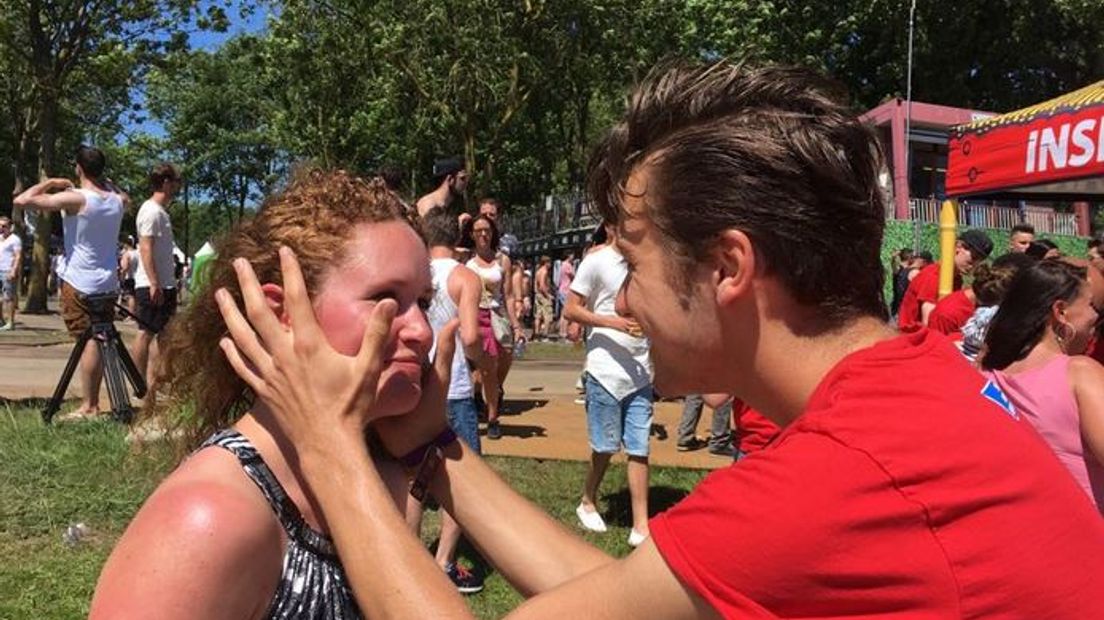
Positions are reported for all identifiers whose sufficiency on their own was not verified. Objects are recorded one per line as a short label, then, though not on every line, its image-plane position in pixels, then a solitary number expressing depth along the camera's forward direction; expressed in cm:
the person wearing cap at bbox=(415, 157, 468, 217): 604
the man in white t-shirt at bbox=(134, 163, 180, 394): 752
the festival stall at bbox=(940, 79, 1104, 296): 633
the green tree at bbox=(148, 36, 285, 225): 4375
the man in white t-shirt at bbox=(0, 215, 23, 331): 1595
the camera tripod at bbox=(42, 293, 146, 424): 699
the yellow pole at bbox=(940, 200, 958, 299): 661
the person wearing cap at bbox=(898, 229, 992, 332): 741
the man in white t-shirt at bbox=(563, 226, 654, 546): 543
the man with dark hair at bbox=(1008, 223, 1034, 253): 856
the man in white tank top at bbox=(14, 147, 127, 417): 700
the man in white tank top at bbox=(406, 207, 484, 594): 477
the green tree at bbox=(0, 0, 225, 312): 1841
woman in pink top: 318
